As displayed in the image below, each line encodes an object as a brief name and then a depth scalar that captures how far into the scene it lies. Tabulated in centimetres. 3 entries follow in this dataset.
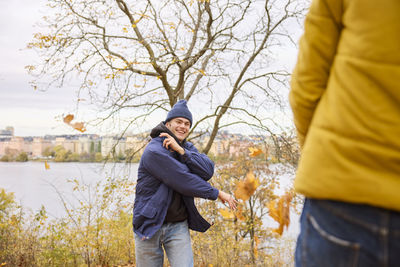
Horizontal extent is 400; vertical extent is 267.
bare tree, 848
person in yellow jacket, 77
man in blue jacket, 285
